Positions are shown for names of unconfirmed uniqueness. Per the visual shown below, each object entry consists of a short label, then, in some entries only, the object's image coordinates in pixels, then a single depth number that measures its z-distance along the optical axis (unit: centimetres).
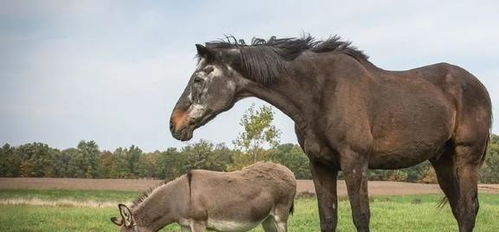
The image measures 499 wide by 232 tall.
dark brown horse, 531
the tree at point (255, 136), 3675
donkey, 952
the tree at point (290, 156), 3820
